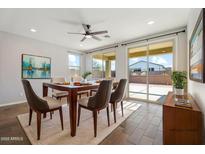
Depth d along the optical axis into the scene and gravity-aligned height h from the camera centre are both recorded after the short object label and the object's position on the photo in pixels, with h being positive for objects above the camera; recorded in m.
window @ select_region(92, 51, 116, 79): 5.32 +0.62
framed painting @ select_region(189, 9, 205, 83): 1.12 +0.33
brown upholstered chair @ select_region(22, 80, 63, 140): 1.59 -0.44
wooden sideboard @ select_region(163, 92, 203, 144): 1.12 -0.56
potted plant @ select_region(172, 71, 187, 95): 1.88 -0.09
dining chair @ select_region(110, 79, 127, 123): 2.31 -0.39
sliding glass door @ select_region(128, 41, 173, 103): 3.72 +0.29
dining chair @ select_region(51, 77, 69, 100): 2.88 -0.48
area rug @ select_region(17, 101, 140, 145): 1.57 -0.97
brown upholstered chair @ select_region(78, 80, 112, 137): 1.69 -0.39
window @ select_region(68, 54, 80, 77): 5.44 +0.70
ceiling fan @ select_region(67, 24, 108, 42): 2.58 +1.15
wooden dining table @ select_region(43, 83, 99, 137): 1.62 -0.42
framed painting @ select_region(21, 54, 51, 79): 3.72 +0.38
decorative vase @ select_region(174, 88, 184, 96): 1.92 -0.30
